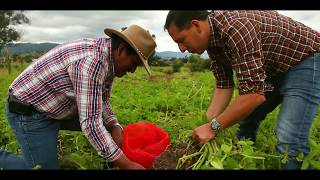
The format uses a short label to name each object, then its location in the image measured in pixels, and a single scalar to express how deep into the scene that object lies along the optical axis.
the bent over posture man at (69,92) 1.79
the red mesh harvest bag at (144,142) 2.05
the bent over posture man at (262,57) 1.83
